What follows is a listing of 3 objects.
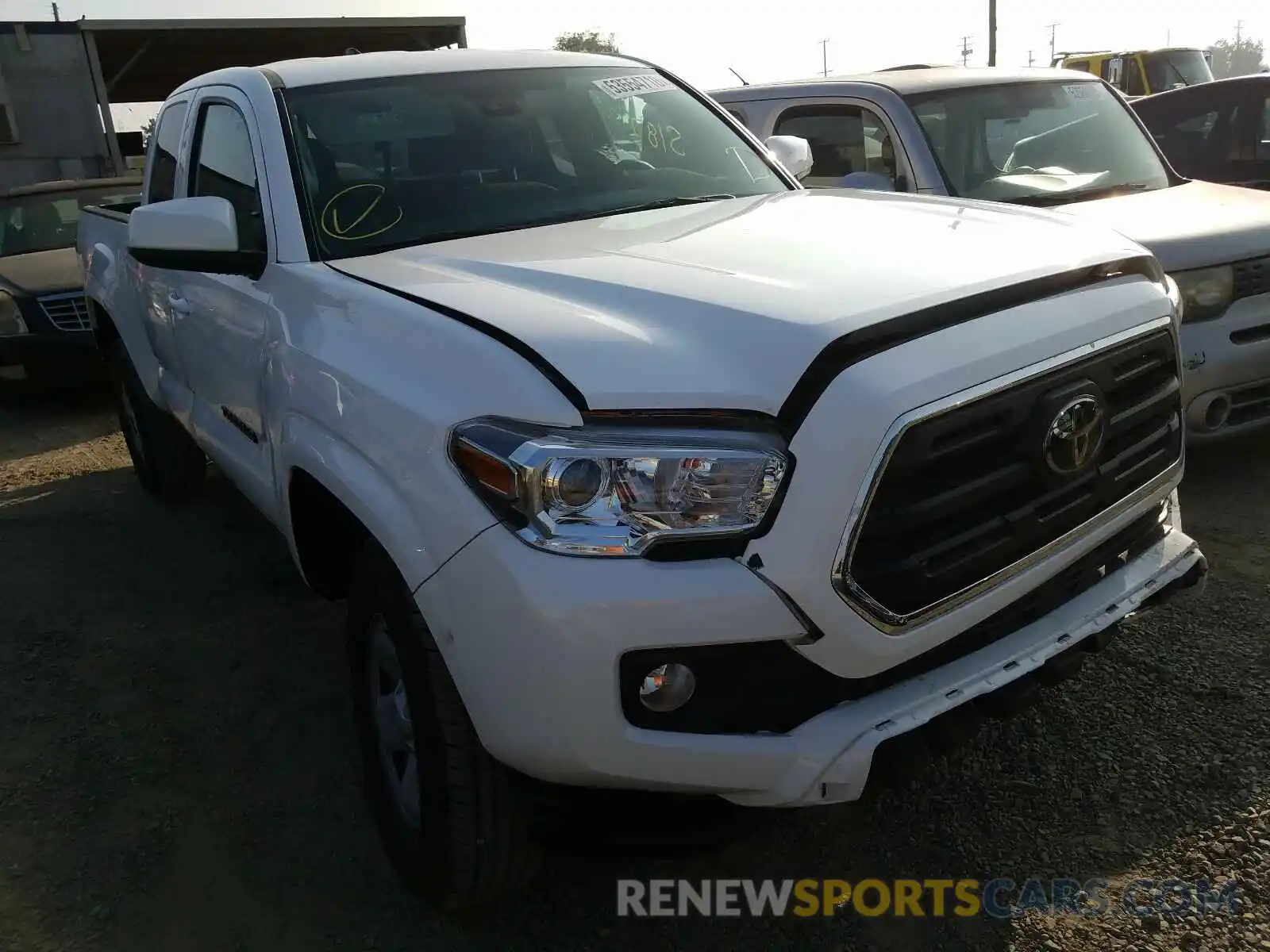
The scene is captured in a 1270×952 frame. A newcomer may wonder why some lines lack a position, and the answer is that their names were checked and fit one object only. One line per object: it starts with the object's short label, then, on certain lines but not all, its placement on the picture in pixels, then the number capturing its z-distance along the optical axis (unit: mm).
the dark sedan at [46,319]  7254
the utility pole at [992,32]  31344
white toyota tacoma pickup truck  1792
